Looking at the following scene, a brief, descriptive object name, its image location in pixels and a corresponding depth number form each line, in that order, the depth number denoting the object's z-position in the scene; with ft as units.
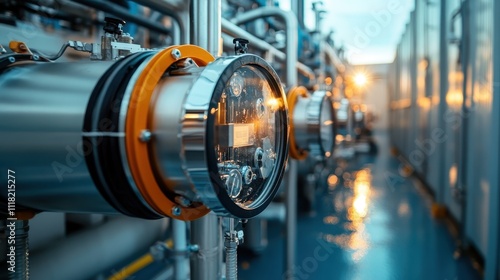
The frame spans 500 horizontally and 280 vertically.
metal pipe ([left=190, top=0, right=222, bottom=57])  2.40
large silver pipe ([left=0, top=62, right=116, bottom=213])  1.52
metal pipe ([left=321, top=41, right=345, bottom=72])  9.78
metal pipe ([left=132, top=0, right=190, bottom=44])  2.50
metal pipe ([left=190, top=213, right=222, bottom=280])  2.58
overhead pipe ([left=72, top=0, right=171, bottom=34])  3.00
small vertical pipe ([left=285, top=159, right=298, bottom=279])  4.39
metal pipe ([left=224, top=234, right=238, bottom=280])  2.04
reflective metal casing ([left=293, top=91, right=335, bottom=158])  3.77
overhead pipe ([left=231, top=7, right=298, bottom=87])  4.34
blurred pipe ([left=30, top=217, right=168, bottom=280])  3.15
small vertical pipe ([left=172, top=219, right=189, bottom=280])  3.20
